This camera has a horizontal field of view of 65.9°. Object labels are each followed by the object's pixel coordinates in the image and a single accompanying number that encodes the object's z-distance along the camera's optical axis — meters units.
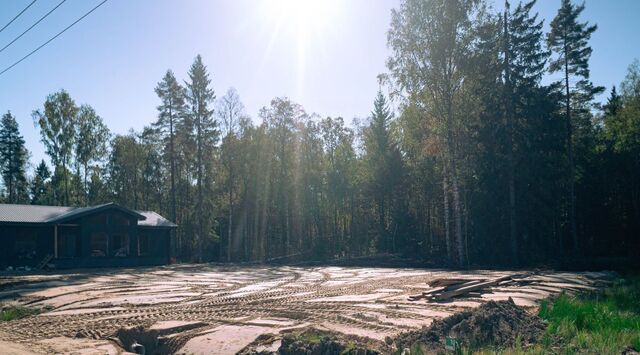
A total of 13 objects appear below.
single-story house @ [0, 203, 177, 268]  28.88
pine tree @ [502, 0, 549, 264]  32.16
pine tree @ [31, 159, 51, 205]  60.88
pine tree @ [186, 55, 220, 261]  42.28
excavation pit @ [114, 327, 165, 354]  8.95
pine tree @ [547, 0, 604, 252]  34.31
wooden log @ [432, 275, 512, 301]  12.52
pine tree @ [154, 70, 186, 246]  42.69
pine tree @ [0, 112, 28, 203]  53.31
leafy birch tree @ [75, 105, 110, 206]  49.09
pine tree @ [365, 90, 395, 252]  43.81
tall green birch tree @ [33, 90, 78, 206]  46.44
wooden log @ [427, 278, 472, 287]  13.66
